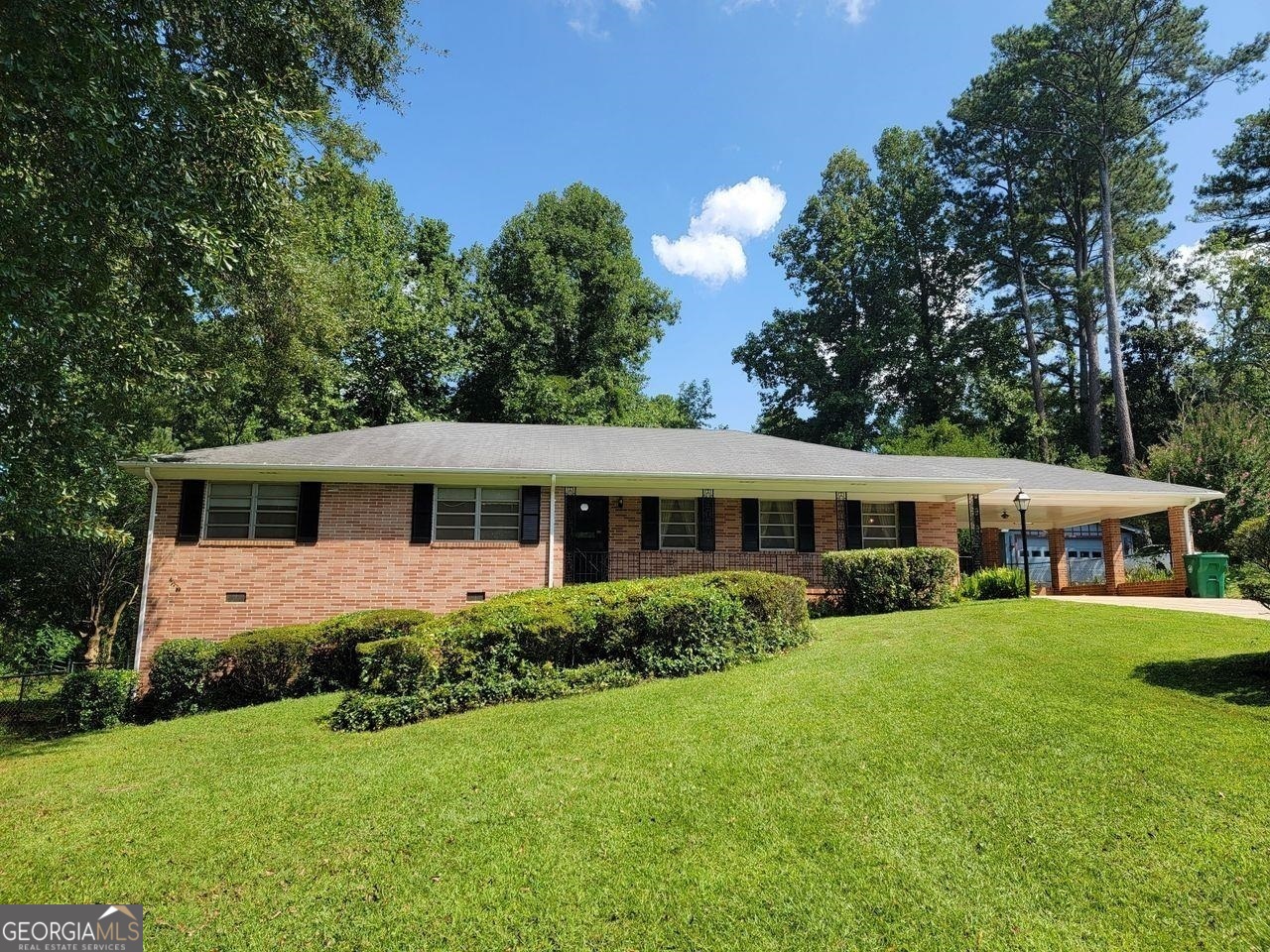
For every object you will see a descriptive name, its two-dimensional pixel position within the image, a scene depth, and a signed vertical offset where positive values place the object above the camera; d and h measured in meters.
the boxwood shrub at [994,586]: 13.00 -0.66
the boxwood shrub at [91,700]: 9.61 -2.22
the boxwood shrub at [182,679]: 9.84 -1.95
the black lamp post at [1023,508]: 12.85 +0.87
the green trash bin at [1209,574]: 14.18 -0.44
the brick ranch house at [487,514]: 11.84 +0.70
